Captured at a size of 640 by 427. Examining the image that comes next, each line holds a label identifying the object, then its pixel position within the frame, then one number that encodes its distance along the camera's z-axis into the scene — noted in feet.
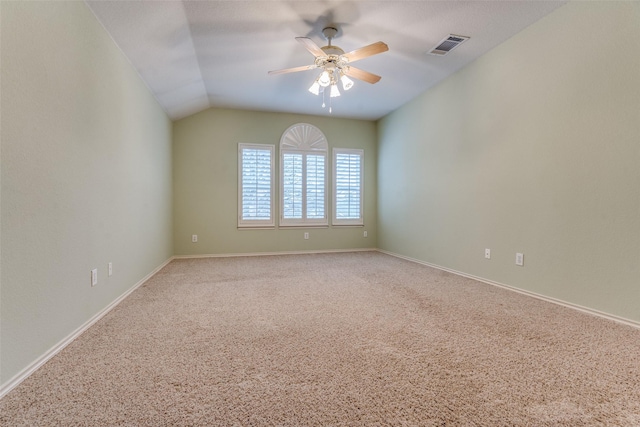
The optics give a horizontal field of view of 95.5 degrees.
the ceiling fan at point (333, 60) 8.51
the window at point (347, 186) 18.62
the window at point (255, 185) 17.16
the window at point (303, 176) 17.76
